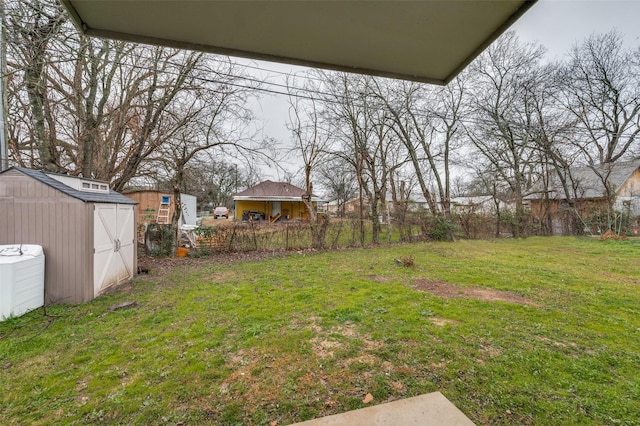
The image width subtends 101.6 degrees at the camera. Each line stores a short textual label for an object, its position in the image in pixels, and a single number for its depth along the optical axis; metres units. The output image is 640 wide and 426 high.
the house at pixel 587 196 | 13.44
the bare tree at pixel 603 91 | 12.74
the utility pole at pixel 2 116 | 4.34
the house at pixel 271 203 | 20.28
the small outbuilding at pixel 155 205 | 13.41
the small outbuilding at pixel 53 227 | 4.21
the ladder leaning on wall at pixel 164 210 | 13.35
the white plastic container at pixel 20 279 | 3.50
